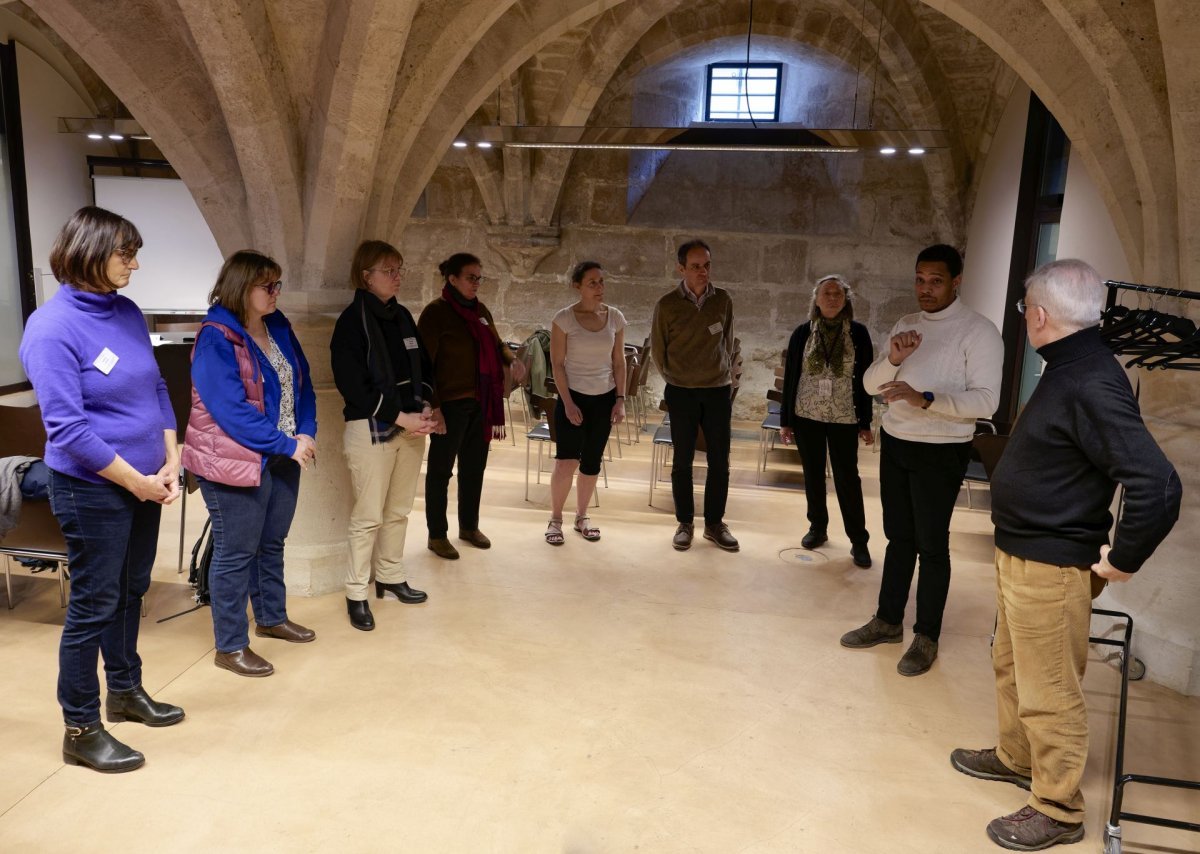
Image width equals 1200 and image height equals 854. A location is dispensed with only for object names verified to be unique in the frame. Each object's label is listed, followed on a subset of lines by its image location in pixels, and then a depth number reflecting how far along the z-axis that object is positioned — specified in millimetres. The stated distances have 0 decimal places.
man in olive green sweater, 5223
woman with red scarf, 4754
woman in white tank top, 5211
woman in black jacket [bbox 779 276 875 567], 4965
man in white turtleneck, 3588
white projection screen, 10023
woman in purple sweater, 2674
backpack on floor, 4133
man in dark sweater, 2375
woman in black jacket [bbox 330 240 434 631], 3998
